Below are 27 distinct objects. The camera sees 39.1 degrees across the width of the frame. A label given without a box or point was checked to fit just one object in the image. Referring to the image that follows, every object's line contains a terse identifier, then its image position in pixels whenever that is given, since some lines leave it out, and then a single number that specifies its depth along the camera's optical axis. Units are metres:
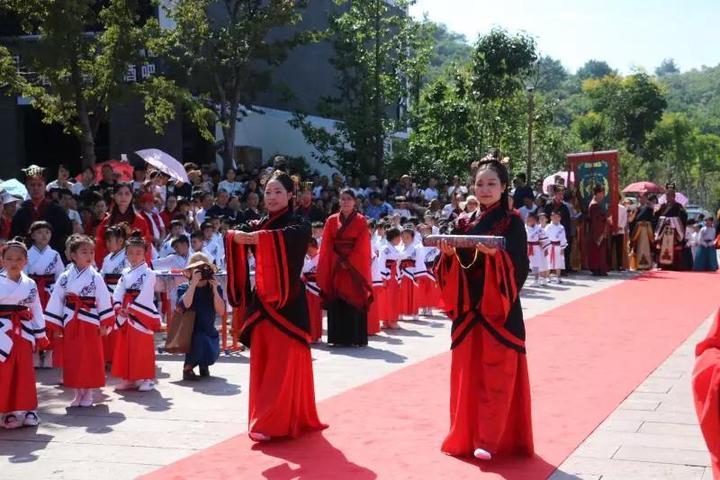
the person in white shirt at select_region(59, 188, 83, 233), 12.09
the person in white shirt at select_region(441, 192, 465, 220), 17.17
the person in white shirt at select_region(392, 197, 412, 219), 19.34
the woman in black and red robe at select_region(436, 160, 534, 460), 6.17
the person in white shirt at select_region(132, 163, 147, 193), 14.17
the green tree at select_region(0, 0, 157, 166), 15.49
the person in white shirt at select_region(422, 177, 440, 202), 22.24
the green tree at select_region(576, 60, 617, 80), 175.50
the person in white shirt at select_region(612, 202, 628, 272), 22.83
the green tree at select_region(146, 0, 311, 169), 19.59
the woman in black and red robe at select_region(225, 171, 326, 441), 6.80
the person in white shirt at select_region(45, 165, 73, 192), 13.50
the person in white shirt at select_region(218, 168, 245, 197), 17.22
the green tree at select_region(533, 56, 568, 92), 117.51
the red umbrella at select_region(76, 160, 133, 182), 14.88
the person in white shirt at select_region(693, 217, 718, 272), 23.27
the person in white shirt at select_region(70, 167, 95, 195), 14.02
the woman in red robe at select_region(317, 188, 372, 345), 11.41
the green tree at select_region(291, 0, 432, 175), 23.81
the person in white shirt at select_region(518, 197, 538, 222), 20.81
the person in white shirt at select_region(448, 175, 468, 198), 19.80
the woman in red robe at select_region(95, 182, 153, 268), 10.77
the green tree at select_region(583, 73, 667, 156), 50.38
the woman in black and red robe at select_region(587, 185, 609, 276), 22.03
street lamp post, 25.41
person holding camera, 9.30
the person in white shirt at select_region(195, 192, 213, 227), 14.73
